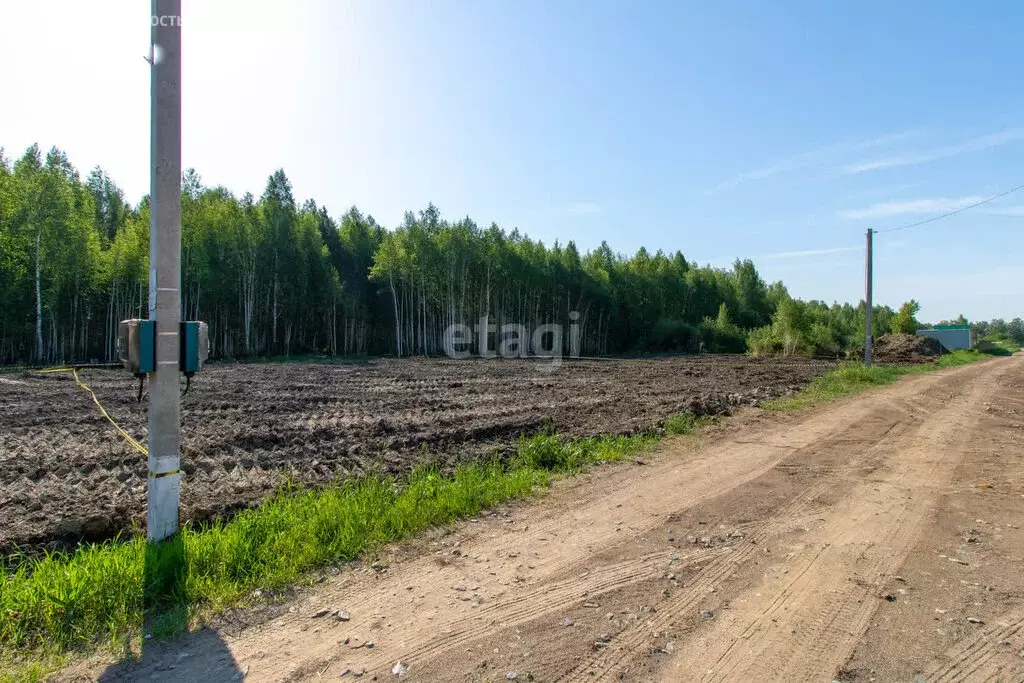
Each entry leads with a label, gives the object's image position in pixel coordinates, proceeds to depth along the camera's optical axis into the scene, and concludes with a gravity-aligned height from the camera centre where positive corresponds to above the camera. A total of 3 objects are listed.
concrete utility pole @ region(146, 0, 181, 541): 3.89 +0.56
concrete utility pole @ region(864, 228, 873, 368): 21.40 +1.77
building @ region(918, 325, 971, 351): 51.47 +0.54
